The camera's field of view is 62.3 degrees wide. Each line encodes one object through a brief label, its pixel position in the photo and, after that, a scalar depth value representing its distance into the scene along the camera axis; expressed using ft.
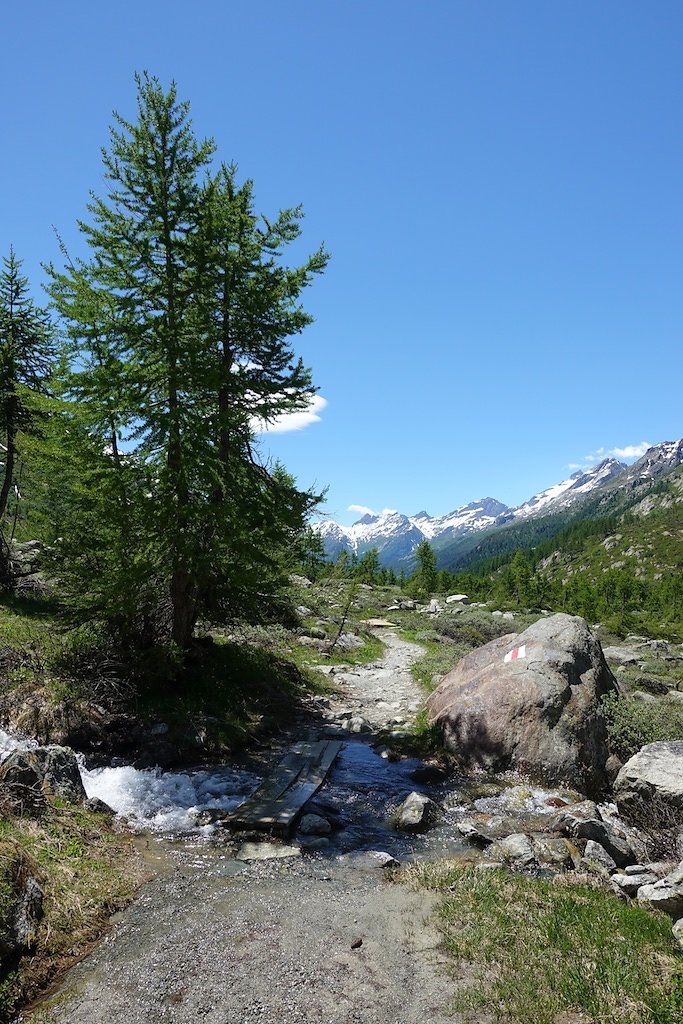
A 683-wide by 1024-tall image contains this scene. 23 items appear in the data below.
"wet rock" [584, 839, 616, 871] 28.45
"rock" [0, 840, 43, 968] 18.52
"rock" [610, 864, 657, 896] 25.35
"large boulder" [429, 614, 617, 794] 41.45
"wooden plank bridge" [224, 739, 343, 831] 32.55
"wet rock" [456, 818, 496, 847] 32.22
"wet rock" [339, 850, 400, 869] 28.97
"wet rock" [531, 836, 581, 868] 29.04
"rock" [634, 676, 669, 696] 73.15
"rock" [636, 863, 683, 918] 22.35
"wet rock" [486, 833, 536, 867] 29.27
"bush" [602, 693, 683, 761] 42.45
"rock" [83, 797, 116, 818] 31.19
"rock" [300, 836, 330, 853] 30.78
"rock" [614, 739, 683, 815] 31.86
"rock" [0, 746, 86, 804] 28.68
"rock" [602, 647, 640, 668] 105.70
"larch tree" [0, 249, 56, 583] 72.90
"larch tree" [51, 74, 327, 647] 42.75
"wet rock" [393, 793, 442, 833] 34.04
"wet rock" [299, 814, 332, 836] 32.71
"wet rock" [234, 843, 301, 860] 29.09
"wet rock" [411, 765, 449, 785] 43.09
